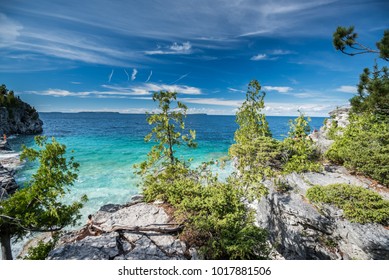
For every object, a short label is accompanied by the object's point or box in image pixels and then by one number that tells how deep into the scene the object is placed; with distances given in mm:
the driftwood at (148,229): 4591
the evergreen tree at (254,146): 7266
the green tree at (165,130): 7541
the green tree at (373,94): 8312
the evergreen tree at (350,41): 5969
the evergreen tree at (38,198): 4625
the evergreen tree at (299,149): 9530
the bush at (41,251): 5270
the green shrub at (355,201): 5973
